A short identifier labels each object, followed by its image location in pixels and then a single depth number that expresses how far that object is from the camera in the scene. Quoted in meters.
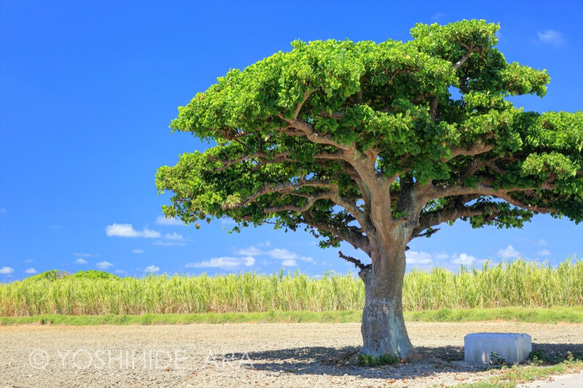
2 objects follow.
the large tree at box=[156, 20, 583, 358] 10.75
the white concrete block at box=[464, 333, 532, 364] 13.21
